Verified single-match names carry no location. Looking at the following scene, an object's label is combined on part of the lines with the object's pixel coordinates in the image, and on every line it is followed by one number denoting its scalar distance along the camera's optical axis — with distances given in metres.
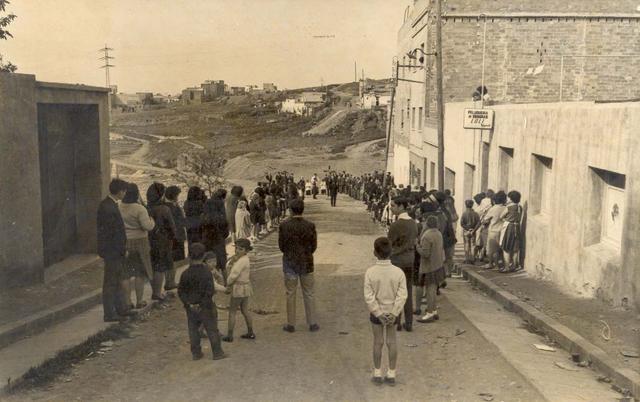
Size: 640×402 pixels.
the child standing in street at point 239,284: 7.52
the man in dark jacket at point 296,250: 8.01
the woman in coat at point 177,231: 9.41
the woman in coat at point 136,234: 8.66
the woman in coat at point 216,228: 9.69
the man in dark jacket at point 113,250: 8.11
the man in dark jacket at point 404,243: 7.90
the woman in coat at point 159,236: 9.25
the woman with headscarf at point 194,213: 9.81
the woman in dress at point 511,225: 12.04
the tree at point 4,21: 11.18
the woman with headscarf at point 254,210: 17.19
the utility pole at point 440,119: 18.12
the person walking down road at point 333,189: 29.59
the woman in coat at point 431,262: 8.54
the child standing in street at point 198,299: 6.84
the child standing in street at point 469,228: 12.85
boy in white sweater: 6.15
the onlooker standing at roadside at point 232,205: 13.84
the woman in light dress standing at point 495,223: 12.36
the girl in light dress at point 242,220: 15.33
